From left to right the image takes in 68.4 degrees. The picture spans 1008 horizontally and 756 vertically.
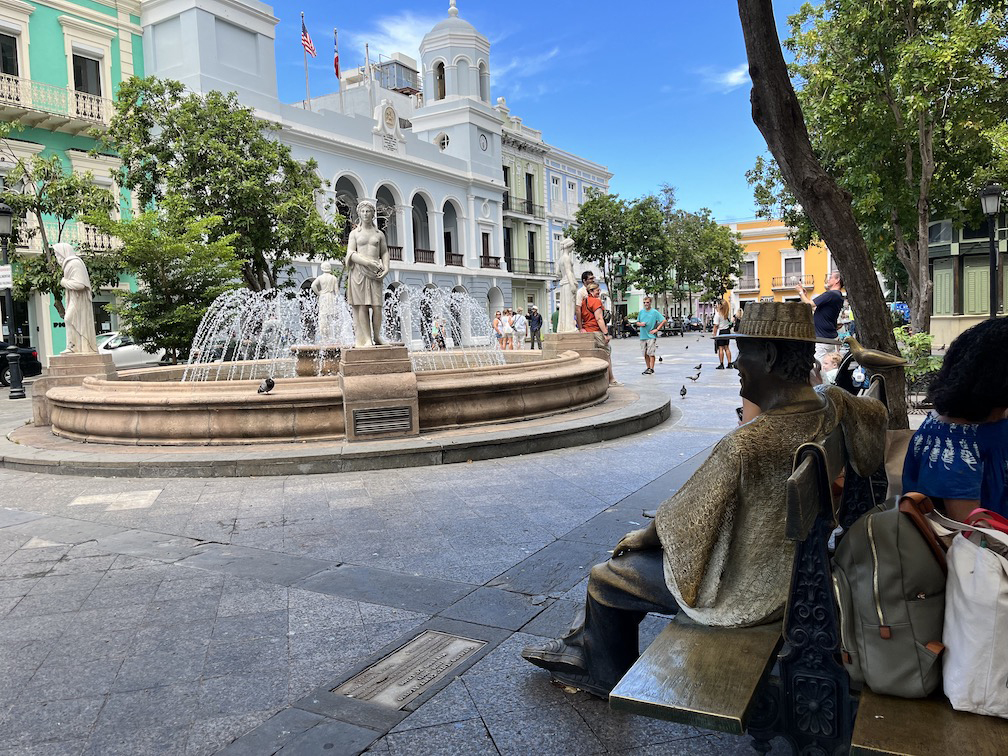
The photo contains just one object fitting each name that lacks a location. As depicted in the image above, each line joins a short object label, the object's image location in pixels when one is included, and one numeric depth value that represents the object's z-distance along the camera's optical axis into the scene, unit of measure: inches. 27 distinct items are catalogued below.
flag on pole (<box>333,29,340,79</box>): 1392.7
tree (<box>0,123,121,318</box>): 700.0
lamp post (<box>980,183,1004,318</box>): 518.3
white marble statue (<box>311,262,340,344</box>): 514.0
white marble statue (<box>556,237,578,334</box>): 581.9
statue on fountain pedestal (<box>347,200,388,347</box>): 341.7
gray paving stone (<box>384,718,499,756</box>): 98.6
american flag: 1177.4
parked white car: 813.2
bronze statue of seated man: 80.7
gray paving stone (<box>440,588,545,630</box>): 141.0
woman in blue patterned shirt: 94.5
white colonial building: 1010.7
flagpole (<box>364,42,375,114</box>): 1486.2
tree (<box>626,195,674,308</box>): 1640.0
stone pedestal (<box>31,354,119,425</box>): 446.9
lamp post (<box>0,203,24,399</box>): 577.3
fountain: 313.7
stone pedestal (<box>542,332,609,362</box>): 534.6
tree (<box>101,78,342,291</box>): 723.4
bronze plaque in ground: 114.4
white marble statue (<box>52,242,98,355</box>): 452.4
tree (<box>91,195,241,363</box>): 631.2
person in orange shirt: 551.8
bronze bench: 67.2
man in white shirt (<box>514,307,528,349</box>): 952.3
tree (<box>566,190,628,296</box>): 1635.1
